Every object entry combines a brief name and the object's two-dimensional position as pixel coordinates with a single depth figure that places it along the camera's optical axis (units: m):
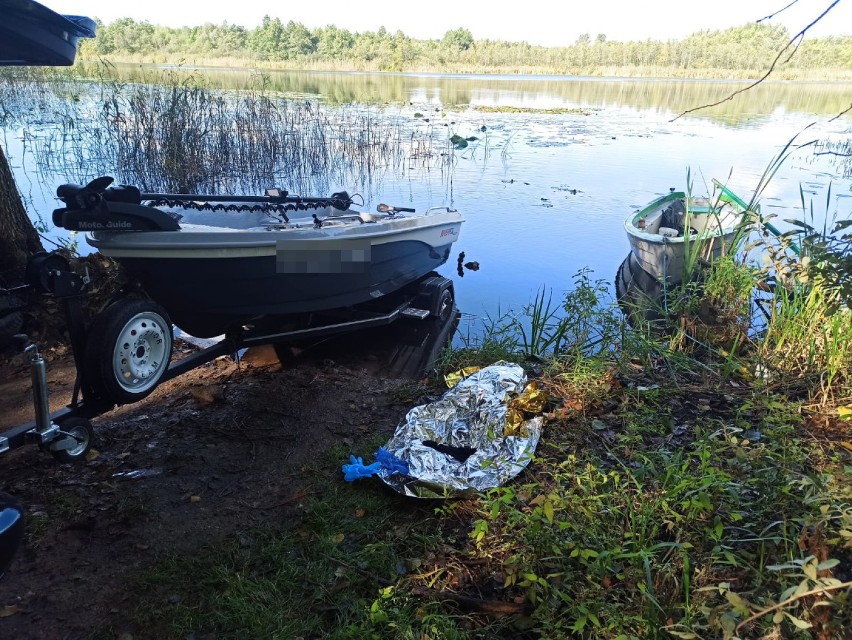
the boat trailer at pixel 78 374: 2.58
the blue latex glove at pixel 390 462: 2.96
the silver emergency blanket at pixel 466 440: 2.88
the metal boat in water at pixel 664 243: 6.31
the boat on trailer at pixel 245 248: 3.30
